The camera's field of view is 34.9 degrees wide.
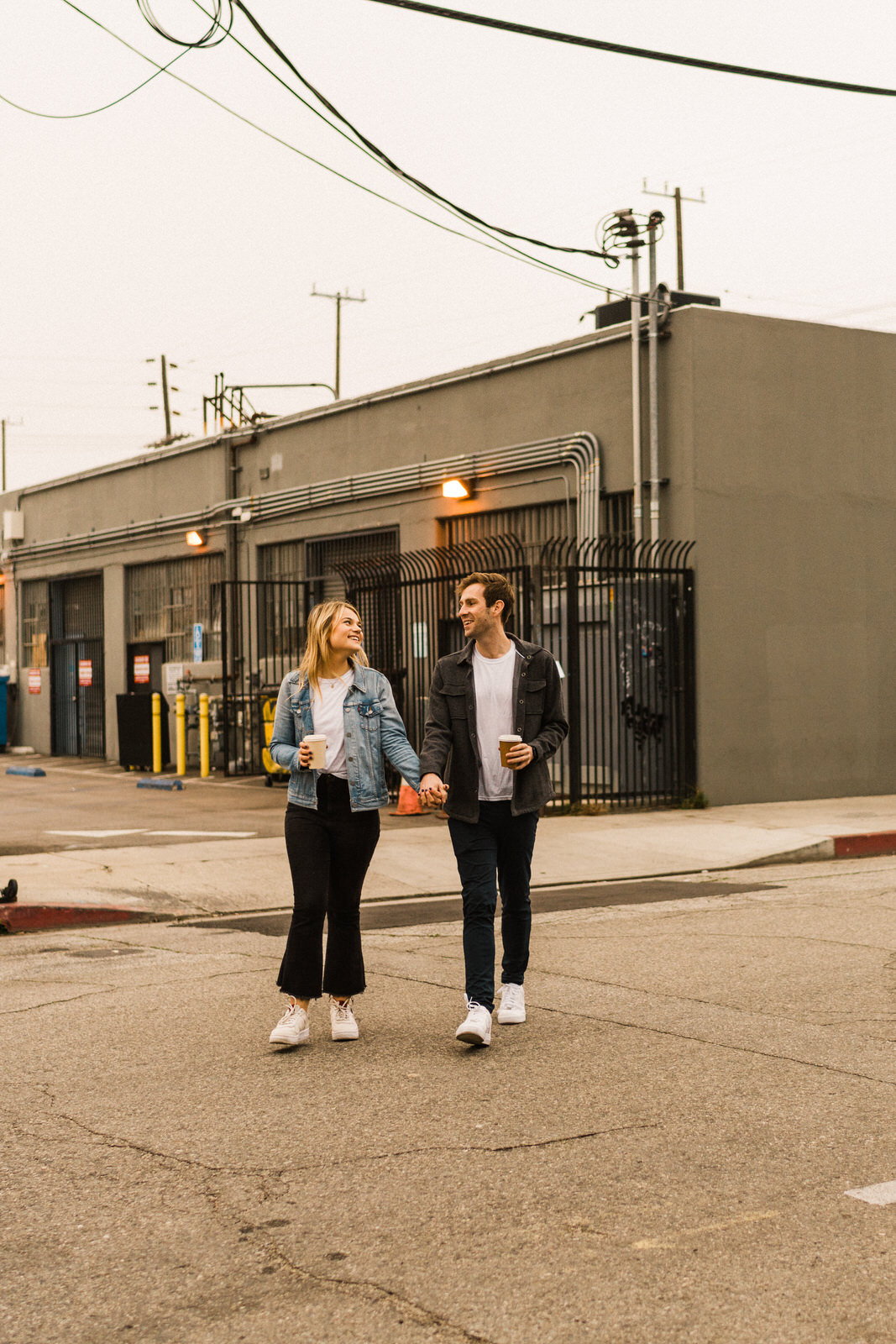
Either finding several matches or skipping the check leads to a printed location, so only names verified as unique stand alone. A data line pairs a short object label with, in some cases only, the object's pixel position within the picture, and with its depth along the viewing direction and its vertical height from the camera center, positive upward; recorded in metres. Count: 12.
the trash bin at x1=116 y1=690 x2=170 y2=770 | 23.73 -0.62
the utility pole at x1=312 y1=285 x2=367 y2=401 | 52.98 +14.63
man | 6.01 -0.30
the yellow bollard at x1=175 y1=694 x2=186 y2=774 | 22.20 -0.61
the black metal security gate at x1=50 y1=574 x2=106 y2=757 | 27.42 +0.53
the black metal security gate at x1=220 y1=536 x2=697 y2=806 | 15.66 +0.45
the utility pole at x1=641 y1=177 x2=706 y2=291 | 40.41 +13.65
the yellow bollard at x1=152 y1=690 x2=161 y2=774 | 23.45 -0.66
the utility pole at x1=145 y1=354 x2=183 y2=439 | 57.00 +11.93
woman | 5.96 -0.45
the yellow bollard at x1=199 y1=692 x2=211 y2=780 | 21.70 -0.75
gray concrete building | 16.23 +2.43
